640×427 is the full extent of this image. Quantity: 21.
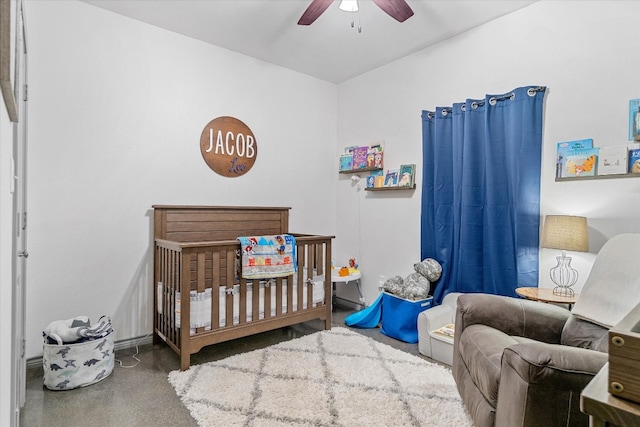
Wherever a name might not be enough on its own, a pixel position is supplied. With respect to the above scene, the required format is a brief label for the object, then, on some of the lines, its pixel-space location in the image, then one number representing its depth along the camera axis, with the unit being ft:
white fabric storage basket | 6.80
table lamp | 6.73
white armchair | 8.27
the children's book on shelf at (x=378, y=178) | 11.68
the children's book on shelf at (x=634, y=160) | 6.64
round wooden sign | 10.37
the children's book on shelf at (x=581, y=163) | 7.21
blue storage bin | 9.49
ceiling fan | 6.92
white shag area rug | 5.93
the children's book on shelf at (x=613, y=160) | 6.81
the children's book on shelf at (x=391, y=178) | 11.28
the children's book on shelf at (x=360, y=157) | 12.27
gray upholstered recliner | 3.68
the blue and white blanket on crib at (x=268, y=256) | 8.45
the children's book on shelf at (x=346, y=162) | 12.85
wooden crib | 7.78
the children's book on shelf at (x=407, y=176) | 10.82
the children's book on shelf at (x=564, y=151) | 7.41
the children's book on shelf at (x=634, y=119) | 6.64
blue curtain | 8.11
